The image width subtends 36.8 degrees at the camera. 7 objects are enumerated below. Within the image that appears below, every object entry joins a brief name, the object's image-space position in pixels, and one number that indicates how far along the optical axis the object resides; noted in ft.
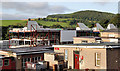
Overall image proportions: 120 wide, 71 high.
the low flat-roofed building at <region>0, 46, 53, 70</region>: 76.74
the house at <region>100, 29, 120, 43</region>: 157.25
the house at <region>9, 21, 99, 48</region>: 184.96
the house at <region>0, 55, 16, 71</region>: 70.28
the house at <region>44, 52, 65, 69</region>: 70.69
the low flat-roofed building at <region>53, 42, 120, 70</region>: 54.44
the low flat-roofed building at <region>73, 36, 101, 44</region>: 124.98
